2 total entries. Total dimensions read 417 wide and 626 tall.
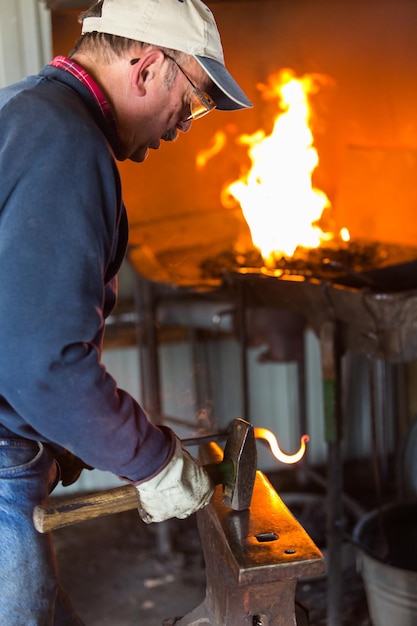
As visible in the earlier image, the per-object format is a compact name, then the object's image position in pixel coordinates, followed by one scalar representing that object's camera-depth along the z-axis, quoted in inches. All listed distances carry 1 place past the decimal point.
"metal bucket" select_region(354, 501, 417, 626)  98.5
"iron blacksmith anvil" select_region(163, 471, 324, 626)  60.6
